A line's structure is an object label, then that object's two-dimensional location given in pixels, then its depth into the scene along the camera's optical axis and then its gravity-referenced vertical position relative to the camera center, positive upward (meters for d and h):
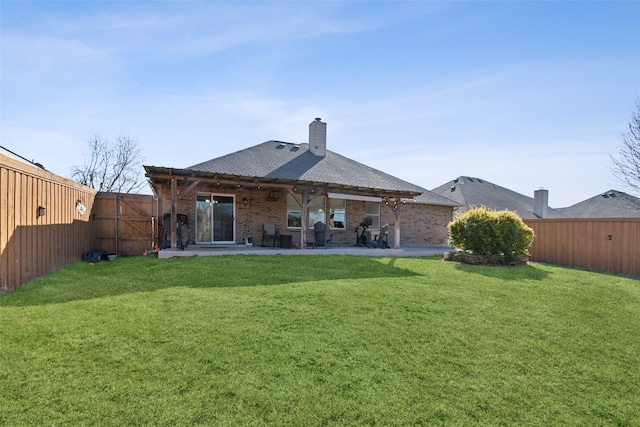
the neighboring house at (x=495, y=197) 21.16 +1.46
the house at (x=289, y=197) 11.32 +0.79
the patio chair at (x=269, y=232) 12.48 -0.63
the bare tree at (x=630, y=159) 12.17 +2.37
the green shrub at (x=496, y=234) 9.98 -0.52
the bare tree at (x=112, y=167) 25.09 +3.89
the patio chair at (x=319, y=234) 12.33 -0.67
